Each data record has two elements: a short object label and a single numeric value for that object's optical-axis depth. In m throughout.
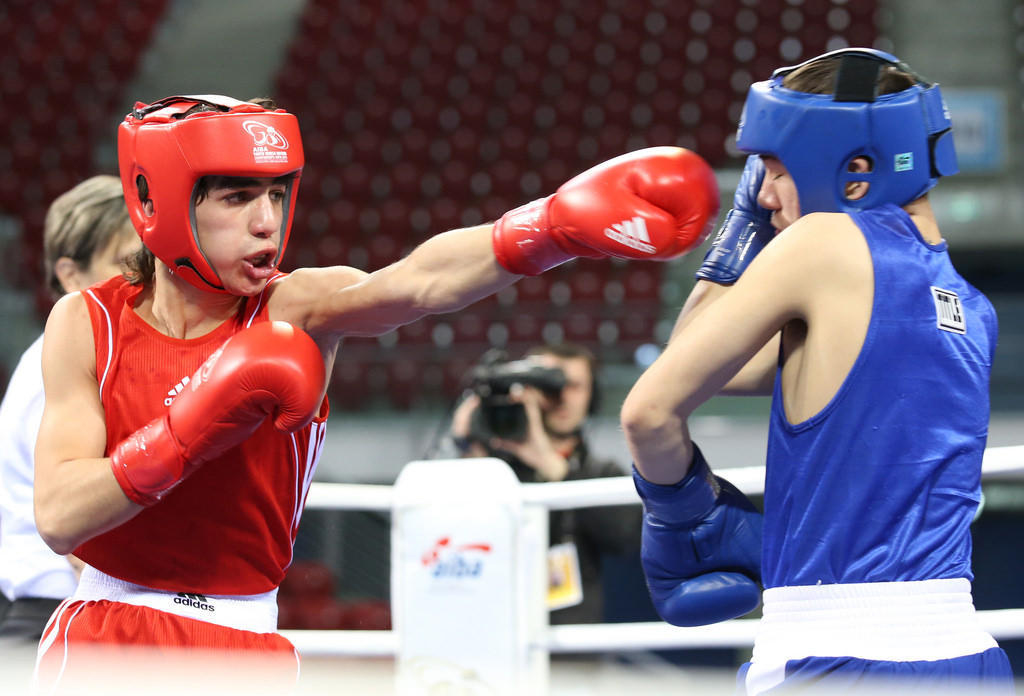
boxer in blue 4.06
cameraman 5.47
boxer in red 4.25
